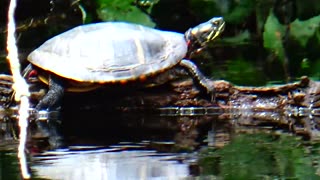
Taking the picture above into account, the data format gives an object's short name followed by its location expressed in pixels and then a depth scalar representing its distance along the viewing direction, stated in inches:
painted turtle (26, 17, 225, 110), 361.4
